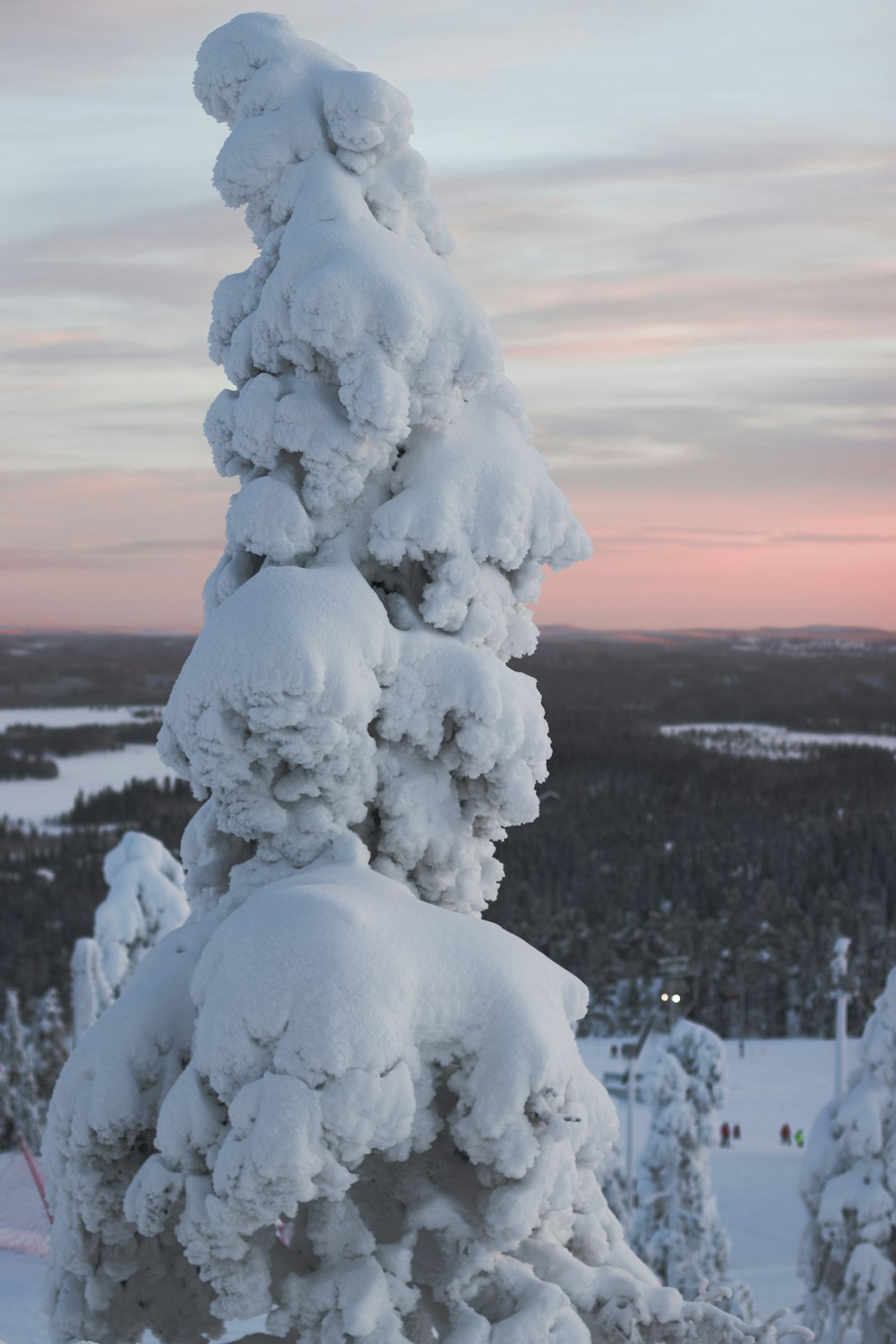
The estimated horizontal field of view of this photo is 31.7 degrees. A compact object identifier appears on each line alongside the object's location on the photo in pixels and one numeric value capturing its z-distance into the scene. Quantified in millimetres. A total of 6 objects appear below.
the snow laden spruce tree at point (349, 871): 5711
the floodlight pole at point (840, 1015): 29462
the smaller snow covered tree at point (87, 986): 20922
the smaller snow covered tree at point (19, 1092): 37875
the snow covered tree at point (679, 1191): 27797
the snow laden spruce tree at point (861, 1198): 20688
